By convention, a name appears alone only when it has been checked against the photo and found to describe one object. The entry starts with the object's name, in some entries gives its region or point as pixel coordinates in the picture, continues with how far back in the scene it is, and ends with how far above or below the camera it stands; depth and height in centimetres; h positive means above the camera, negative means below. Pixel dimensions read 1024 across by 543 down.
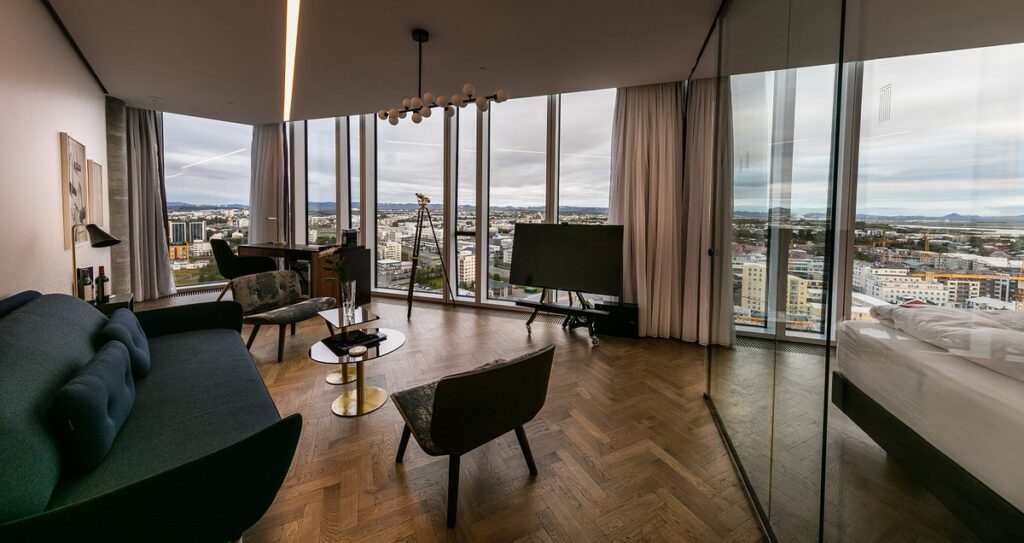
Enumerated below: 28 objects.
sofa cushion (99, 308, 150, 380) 206 -49
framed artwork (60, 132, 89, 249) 331 +50
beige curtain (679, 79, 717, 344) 404 +40
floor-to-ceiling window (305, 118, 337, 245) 662 +102
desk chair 523 -23
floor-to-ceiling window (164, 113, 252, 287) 623 +87
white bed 69 -30
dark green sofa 105 -68
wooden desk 551 -18
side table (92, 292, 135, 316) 287 -46
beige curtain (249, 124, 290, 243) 663 +98
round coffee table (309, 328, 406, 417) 254 -95
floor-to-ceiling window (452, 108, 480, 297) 578 +56
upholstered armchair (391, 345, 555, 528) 159 -66
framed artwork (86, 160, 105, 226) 424 +54
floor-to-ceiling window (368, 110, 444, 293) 605 +80
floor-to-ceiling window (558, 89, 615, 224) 499 +112
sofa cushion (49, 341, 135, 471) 135 -59
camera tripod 541 +23
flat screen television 423 -11
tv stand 422 -66
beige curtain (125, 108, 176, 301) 558 +53
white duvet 69 -15
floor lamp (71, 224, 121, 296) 273 +4
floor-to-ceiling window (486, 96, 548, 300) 535 +91
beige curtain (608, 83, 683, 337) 433 +56
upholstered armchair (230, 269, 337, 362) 353 -55
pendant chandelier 317 +112
